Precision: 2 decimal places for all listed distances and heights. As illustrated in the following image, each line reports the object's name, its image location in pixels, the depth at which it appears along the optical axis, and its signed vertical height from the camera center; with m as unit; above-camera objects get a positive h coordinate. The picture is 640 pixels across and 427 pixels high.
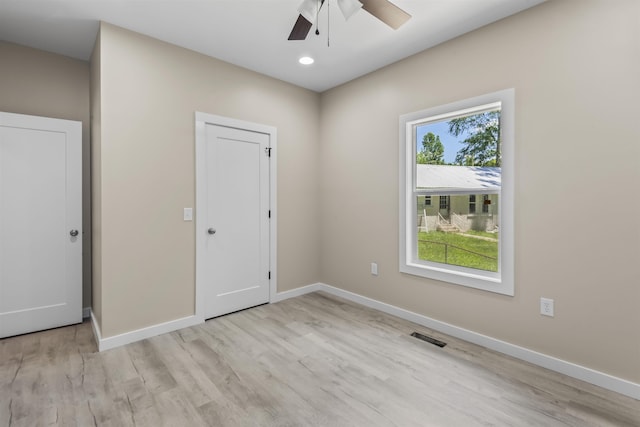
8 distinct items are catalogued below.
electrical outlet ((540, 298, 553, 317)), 2.33 -0.72
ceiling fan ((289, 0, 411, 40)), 1.91 +1.27
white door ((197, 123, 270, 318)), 3.27 -0.11
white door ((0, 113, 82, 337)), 2.81 -0.12
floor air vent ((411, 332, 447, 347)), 2.72 -1.16
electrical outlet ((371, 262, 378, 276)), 3.60 -0.67
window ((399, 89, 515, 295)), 2.55 +0.19
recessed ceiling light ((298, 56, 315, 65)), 3.24 +1.60
